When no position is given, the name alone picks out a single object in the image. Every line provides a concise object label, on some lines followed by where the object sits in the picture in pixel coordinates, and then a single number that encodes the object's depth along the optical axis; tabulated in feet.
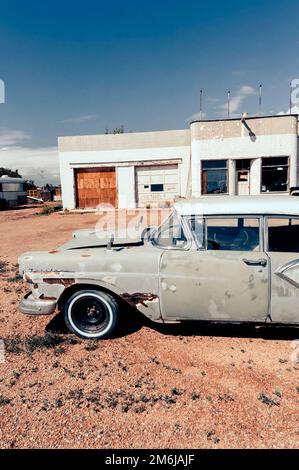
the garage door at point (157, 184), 63.57
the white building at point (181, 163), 55.77
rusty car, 11.26
